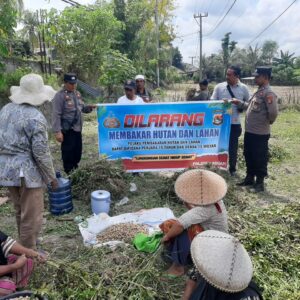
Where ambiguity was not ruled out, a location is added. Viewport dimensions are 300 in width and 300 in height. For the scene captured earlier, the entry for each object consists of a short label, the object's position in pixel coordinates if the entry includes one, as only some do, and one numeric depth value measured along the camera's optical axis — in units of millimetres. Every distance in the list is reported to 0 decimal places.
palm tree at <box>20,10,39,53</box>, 22672
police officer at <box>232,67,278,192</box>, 5301
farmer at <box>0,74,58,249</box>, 3211
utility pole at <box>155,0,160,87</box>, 24208
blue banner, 5789
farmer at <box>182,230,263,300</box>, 1907
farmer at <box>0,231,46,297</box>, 2699
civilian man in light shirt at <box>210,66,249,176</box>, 5926
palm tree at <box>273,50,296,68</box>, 44688
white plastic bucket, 4609
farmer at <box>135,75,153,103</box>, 6547
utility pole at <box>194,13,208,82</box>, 34344
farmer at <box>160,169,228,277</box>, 2861
